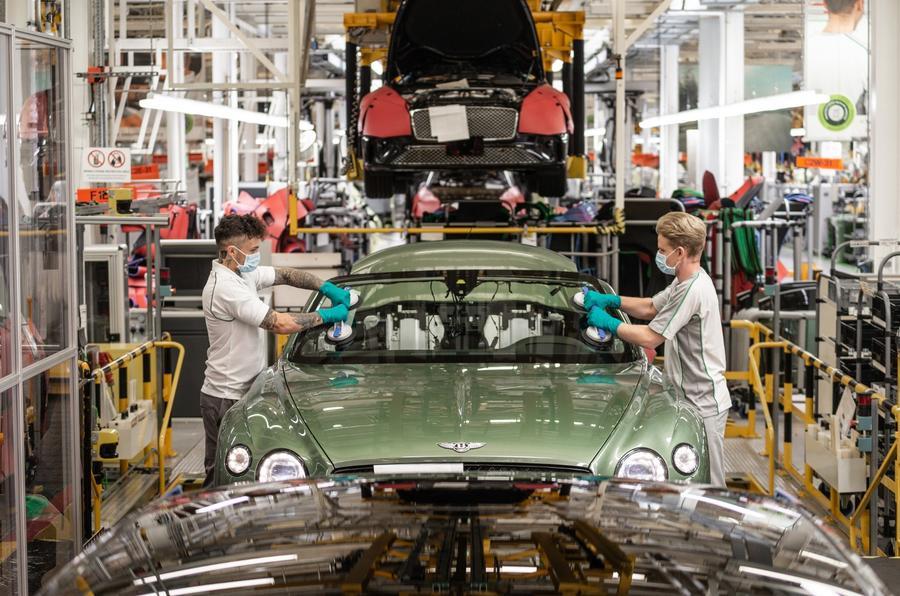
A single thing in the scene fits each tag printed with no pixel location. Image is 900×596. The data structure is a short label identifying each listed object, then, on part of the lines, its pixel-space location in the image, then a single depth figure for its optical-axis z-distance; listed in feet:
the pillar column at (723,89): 66.95
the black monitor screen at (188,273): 32.07
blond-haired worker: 16.87
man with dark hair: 18.33
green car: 13.85
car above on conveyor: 29.22
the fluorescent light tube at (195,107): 35.27
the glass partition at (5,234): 13.93
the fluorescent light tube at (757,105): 37.81
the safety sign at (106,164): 28.14
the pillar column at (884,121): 33.76
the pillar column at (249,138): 73.46
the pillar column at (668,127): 83.46
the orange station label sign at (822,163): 49.34
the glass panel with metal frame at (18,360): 14.06
